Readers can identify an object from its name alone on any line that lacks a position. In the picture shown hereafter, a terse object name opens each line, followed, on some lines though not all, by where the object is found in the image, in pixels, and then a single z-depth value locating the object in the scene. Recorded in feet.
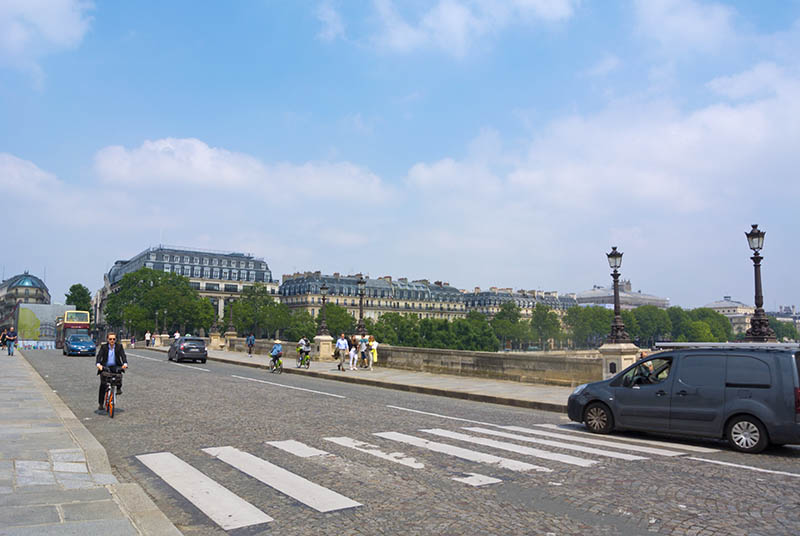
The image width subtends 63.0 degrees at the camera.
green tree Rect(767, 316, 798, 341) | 615.32
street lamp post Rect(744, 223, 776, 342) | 65.67
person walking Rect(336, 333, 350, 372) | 98.63
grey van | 31.07
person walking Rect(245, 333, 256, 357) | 142.00
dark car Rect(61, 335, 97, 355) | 139.33
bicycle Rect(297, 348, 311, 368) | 100.67
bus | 183.79
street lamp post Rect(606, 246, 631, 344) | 68.13
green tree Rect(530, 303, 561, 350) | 486.79
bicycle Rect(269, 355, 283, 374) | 95.42
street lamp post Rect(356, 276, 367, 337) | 115.35
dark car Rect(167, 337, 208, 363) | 120.26
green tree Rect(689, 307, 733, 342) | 581.12
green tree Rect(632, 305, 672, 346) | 545.44
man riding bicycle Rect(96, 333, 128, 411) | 44.05
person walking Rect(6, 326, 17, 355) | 125.49
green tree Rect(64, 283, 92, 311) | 437.58
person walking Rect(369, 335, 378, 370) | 97.38
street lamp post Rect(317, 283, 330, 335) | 124.26
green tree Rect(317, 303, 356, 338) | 396.78
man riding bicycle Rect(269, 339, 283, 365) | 95.96
